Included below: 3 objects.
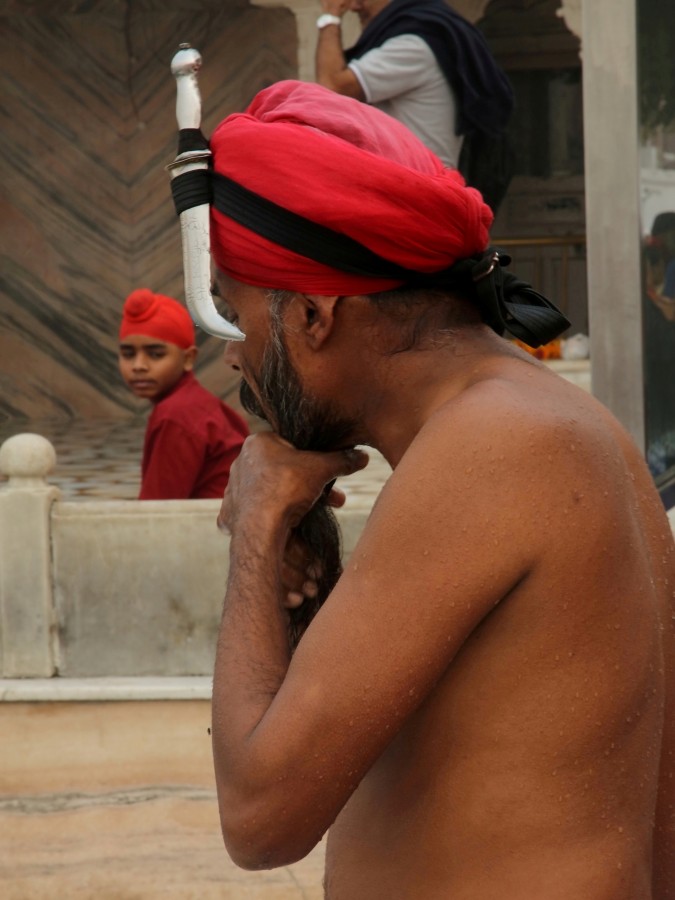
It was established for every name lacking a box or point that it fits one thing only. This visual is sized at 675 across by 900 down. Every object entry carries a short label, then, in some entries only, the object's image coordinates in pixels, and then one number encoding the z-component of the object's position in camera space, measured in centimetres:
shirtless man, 318
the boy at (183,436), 1037
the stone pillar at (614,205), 848
